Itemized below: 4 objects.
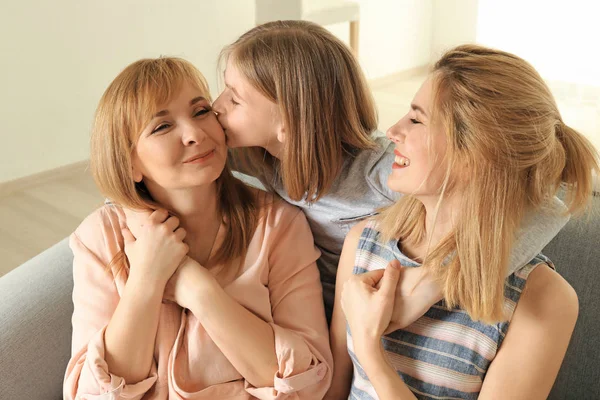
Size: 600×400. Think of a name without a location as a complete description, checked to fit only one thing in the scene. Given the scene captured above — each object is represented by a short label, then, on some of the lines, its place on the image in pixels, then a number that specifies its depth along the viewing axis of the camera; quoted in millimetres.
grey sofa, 1428
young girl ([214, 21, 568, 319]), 1438
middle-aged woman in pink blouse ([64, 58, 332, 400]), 1330
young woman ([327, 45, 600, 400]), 1156
